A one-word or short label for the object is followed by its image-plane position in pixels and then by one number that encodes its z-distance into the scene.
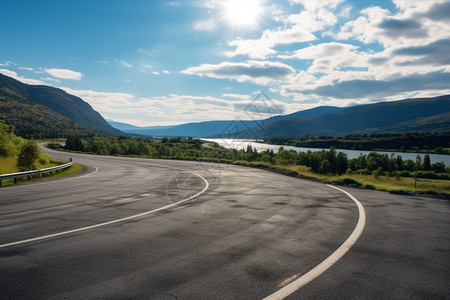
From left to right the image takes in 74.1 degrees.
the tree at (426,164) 116.54
